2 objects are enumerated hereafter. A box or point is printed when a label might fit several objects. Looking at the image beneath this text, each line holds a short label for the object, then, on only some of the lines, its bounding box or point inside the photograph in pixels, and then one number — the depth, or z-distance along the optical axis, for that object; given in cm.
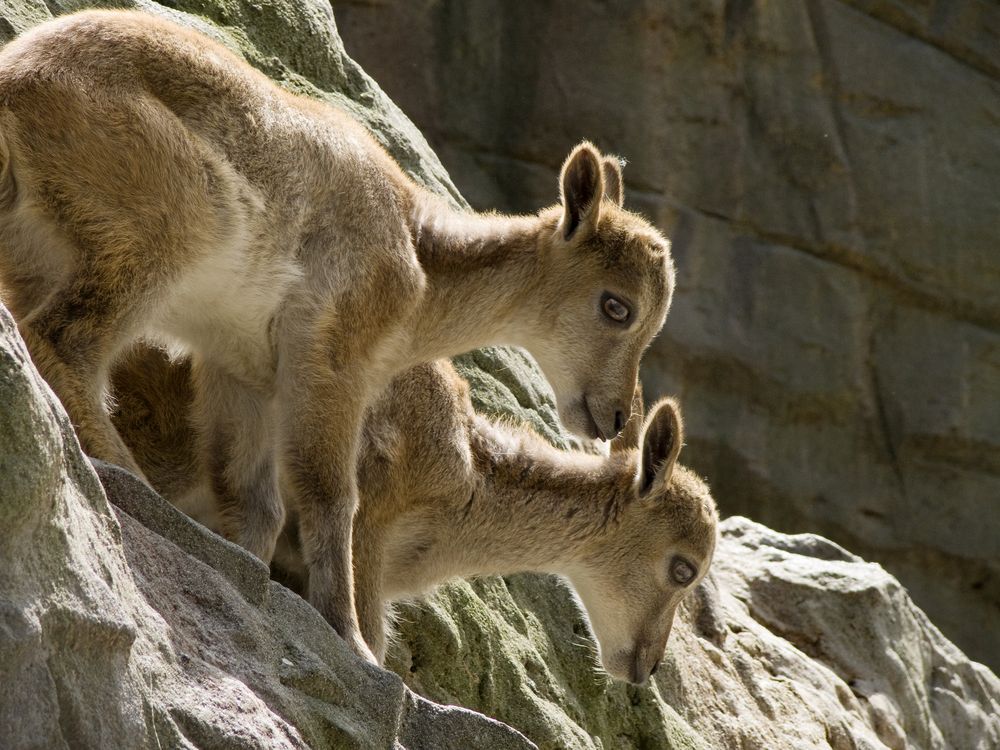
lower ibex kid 1294
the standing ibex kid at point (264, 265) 977
